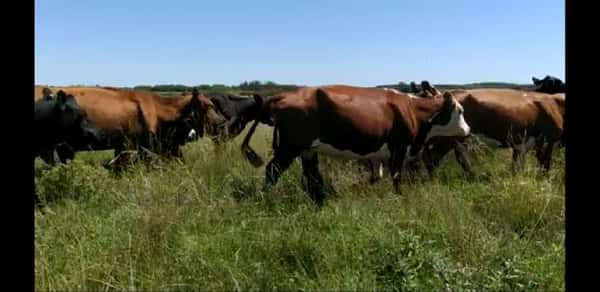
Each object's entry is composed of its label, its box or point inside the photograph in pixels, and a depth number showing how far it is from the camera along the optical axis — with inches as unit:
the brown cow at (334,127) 270.1
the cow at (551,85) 533.0
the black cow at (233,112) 428.3
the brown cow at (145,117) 386.0
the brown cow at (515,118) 391.2
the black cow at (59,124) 246.5
